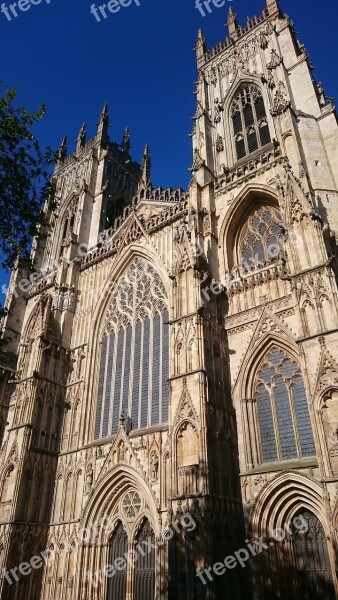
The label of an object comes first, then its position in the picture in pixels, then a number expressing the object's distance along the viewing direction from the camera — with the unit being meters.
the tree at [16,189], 12.92
